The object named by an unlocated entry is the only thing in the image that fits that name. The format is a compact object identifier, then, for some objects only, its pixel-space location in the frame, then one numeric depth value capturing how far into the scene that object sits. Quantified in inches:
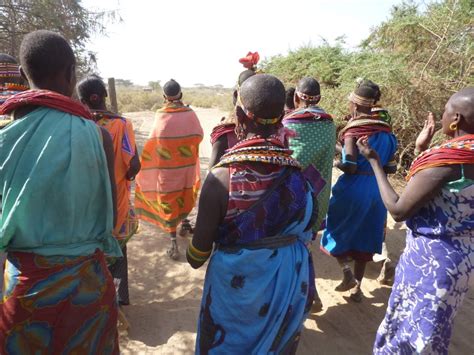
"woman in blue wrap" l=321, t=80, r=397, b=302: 123.8
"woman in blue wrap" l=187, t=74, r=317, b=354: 64.5
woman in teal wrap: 57.9
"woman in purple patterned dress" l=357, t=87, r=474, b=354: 71.7
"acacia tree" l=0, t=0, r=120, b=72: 284.4
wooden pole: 353.7
